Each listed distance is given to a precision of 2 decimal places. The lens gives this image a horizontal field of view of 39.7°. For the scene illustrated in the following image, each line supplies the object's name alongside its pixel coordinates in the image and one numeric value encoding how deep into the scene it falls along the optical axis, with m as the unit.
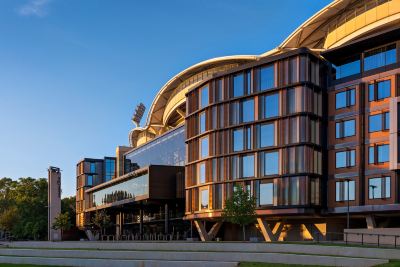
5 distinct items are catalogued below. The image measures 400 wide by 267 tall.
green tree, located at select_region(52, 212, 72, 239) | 92.88
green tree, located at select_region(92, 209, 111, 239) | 87.99
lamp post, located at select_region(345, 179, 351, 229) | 46.50
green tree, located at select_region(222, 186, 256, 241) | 48.84
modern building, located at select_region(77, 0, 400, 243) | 48.69
